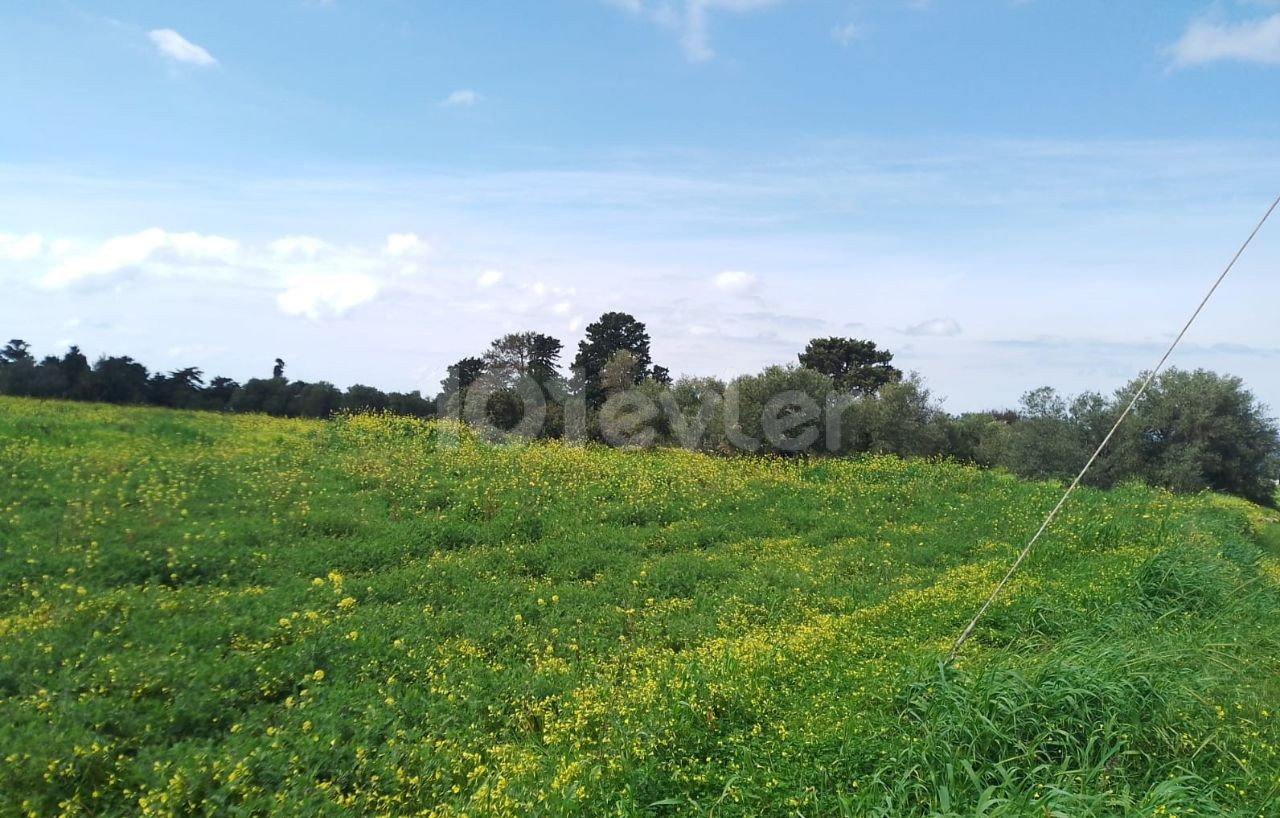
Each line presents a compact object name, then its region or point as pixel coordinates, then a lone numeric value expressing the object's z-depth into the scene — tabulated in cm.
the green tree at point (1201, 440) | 1820
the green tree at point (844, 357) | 3681
